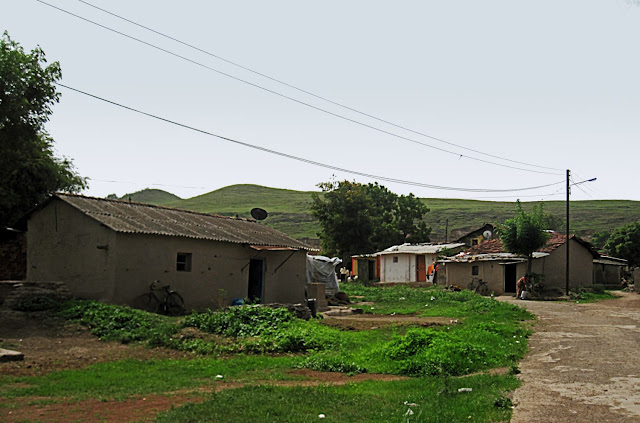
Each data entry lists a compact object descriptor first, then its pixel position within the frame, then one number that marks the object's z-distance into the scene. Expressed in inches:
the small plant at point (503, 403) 294.5
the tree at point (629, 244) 1838.1
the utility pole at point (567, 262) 1311.5
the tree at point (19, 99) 672.4
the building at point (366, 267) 2052.2
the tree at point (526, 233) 1279.5
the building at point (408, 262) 1871.3
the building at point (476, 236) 2262.6
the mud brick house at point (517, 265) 1407.5
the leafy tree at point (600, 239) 2551.7
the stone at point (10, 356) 431.8
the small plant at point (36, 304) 645.9
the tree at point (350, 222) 2071.9
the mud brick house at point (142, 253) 718.5
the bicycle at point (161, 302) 732.7
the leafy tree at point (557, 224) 3373.5
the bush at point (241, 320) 565.0
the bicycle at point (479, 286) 1429.6
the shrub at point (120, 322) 549.0
